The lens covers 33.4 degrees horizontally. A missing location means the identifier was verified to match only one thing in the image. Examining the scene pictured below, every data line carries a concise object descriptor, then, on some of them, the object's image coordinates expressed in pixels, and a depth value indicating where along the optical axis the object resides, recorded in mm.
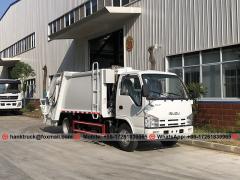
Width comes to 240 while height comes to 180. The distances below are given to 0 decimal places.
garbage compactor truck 10906
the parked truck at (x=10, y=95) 28531
